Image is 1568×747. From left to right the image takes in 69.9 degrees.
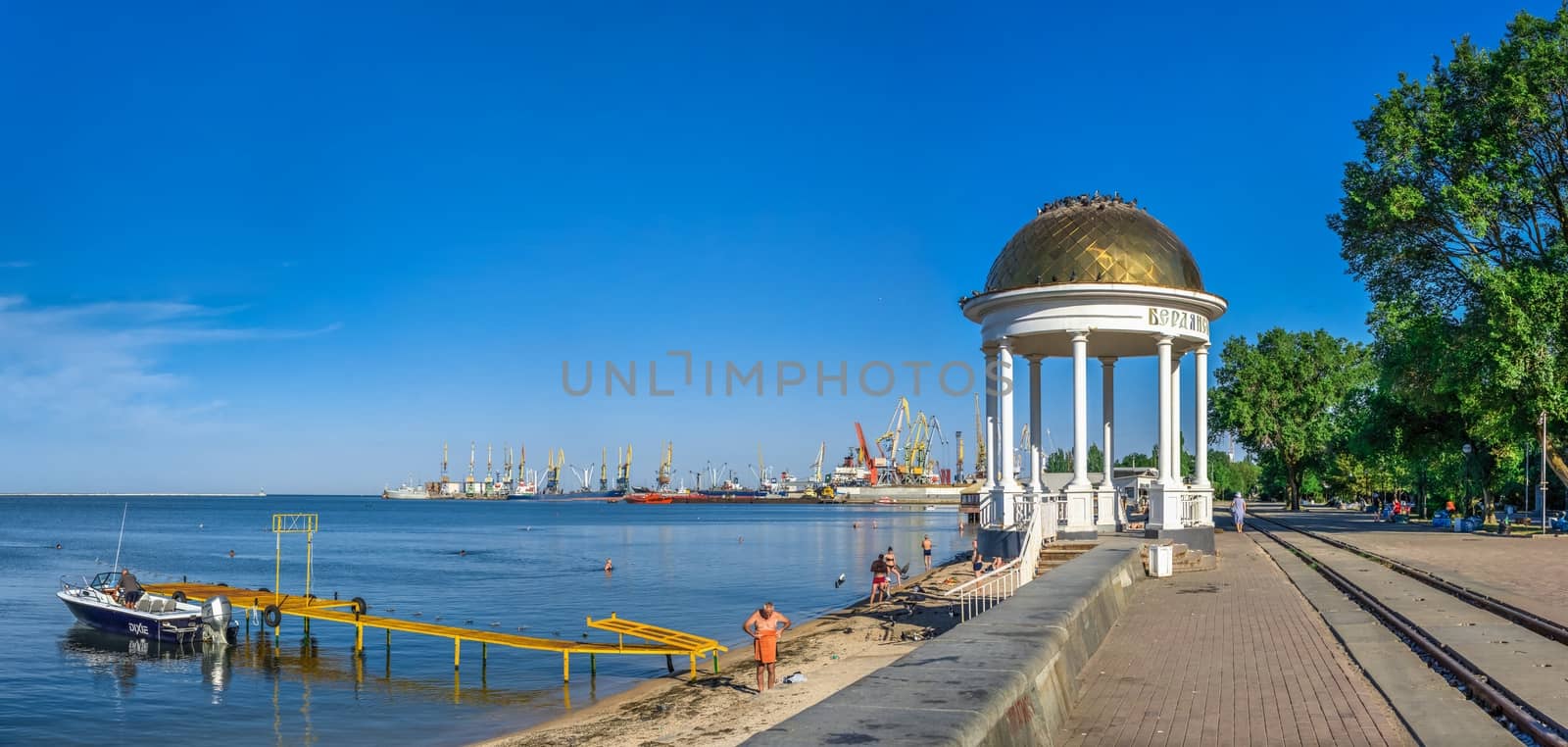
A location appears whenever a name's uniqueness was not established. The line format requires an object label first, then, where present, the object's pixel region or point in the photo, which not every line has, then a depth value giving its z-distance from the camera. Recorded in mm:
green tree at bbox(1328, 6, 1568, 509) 32469
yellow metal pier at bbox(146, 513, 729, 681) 24266
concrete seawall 5988
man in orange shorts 18844
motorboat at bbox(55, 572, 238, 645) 31016
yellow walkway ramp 23906
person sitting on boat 32469
